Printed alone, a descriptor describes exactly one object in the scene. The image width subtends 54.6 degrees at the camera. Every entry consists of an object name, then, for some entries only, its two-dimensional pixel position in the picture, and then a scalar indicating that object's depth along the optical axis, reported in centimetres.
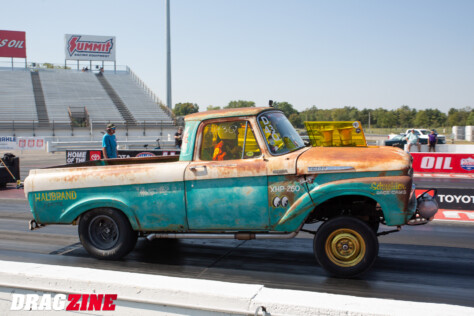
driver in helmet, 590
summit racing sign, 6175
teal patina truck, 531
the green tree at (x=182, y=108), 14965
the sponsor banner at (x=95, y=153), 1853
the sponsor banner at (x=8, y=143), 3322
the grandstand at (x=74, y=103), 4575
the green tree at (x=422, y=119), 8609
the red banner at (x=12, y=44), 5788
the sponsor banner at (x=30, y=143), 3328
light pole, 3936
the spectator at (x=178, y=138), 2018
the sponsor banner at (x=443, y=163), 1902
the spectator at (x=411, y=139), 2662
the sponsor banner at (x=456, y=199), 1016
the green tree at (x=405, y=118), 8572
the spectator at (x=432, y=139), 2827
